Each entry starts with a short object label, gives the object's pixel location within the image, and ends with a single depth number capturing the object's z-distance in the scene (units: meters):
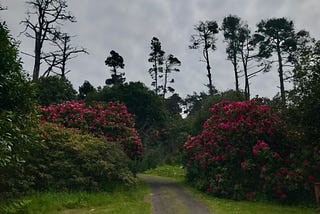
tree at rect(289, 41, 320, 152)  9.27
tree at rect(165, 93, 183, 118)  42.19
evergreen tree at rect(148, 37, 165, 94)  36.72
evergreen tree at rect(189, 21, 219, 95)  27.39
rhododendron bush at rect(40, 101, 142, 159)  15.63
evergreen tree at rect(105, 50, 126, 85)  32.88
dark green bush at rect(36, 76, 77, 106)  19.95
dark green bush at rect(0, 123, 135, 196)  10.67
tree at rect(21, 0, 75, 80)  20.59
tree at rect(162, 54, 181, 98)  37.19
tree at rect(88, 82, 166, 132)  22.23
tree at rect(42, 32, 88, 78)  22.12
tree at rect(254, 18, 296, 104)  26.61
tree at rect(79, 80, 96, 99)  26.81
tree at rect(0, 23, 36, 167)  6.76
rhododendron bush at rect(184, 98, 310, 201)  10.96
